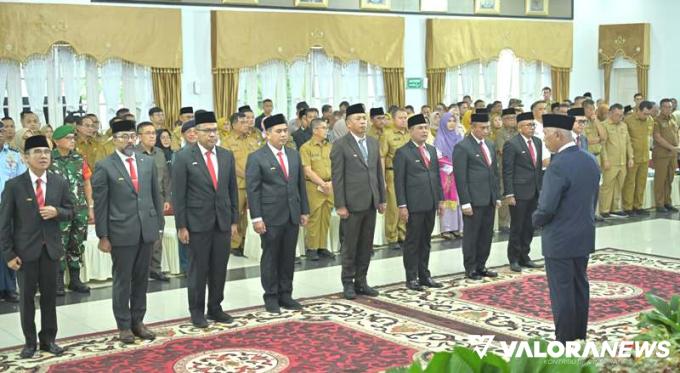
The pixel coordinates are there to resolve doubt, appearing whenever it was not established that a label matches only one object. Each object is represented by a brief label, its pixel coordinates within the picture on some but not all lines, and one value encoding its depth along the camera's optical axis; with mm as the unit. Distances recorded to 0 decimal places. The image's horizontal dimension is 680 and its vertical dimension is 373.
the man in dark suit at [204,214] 7535
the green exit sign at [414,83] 17328
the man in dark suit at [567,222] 6164
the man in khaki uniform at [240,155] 10891
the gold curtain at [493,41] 17594
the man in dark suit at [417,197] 8797
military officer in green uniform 8734
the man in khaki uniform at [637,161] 14188
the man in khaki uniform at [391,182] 11383
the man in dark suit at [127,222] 7027
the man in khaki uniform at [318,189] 10586
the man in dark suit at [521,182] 9594
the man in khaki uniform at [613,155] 13734
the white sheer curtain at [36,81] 13242
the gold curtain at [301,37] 14766
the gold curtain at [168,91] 14227
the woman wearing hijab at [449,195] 11922
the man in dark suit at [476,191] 9273
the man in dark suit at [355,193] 8438
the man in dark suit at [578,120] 10234
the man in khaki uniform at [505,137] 11859
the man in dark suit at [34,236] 6656
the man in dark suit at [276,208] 7980
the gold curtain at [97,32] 12820
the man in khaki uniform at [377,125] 11883
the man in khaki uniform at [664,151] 14133
